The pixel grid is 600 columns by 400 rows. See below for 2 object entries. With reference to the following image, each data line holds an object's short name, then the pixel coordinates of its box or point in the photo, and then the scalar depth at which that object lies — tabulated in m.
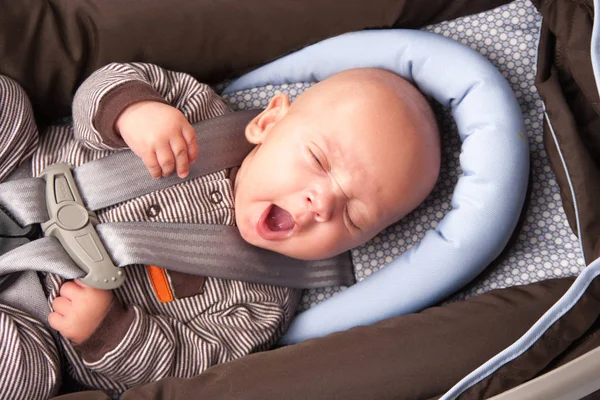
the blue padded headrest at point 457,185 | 1.20
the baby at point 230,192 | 1.18
